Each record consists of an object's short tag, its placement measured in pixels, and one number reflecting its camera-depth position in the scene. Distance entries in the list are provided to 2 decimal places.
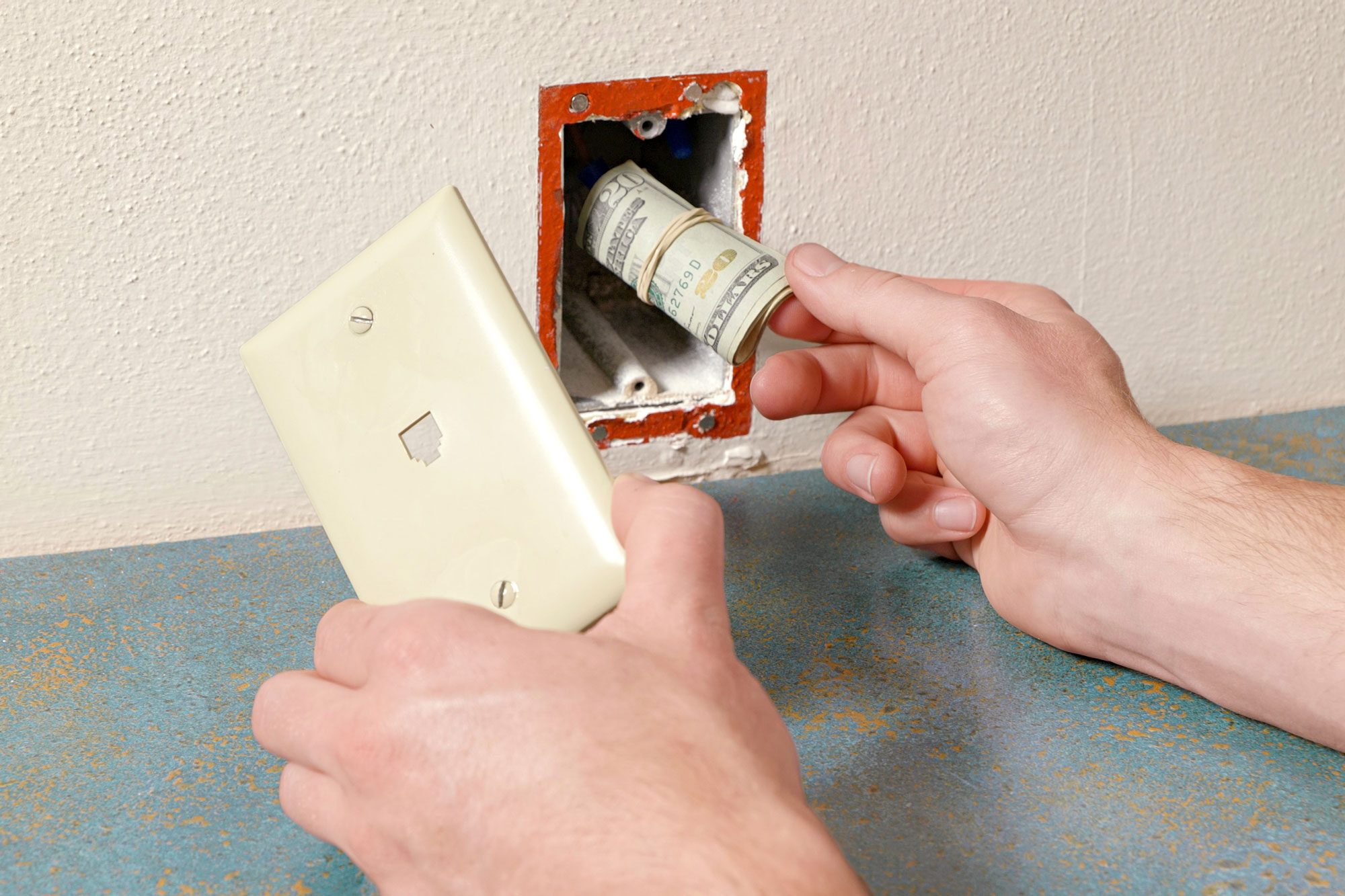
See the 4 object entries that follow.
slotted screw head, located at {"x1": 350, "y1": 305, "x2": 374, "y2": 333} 0.69
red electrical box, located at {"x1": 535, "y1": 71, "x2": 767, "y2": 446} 0.95
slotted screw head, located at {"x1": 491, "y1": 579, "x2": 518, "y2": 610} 0.64
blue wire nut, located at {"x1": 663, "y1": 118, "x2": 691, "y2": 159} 1.04
